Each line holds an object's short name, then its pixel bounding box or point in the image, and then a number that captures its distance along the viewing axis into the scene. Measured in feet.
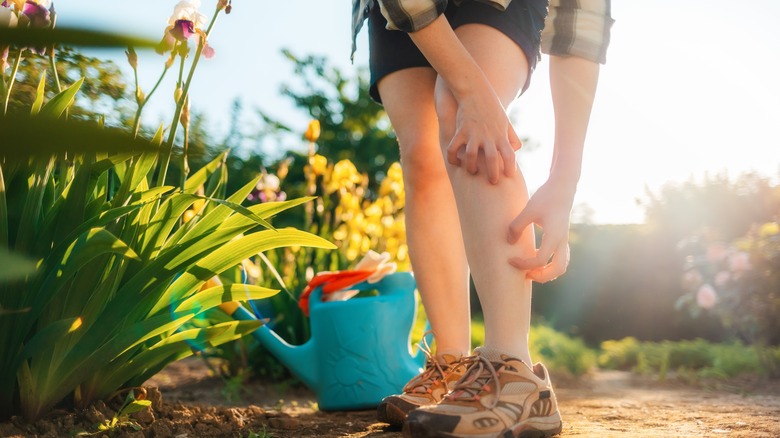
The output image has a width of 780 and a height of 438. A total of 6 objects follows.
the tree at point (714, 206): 20.56
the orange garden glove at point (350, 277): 6.81
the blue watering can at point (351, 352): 6.53
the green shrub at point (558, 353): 15.57
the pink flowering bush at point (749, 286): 13.65
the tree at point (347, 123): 42.14
